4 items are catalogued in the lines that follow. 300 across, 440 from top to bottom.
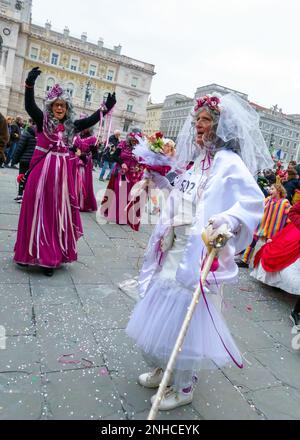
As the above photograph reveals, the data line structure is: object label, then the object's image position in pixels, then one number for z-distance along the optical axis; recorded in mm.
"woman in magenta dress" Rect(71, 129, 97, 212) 7363
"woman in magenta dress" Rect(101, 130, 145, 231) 7363
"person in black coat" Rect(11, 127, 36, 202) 7367
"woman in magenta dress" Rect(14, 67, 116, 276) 3865
